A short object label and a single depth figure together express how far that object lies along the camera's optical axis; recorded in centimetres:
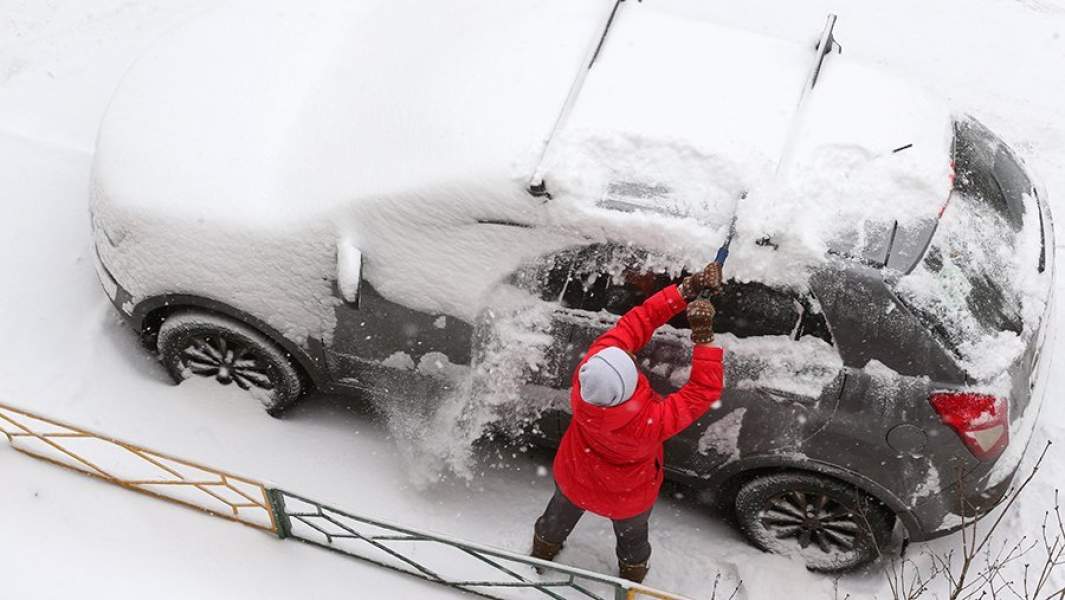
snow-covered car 403
